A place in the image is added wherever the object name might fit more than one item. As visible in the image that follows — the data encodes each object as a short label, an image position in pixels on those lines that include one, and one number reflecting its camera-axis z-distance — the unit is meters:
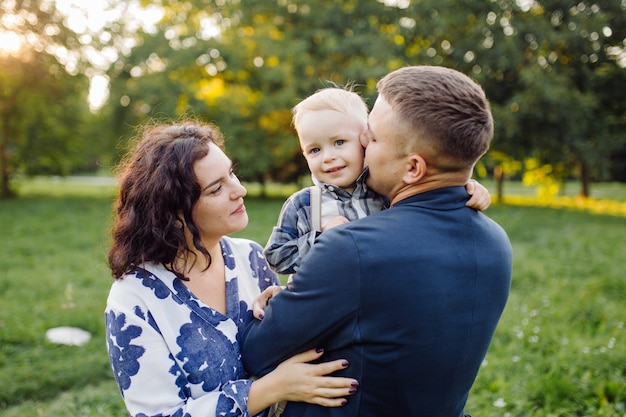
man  1.44
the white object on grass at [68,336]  5.28
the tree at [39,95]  19.28
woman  1.77
